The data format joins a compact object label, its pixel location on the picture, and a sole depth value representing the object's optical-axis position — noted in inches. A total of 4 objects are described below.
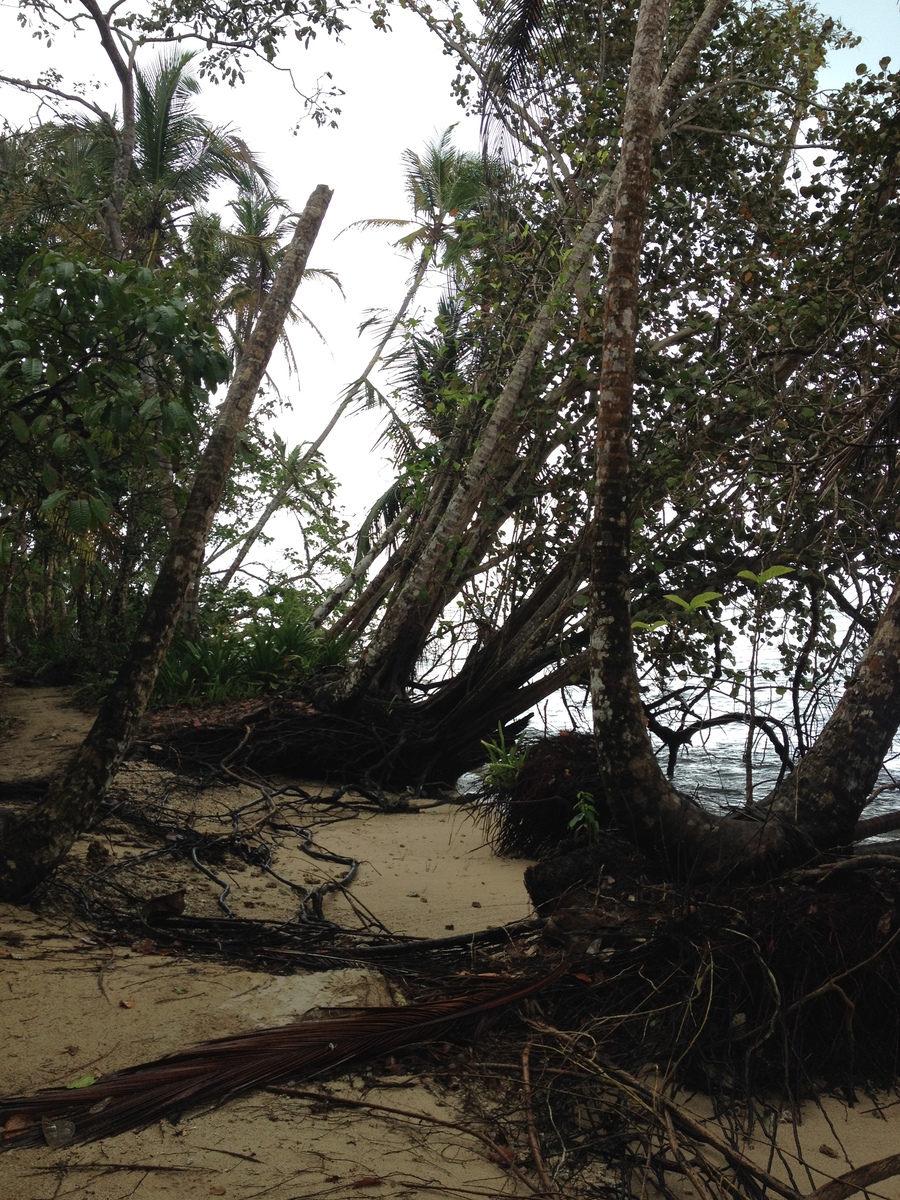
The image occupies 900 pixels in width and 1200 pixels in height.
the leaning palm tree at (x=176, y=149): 509.4
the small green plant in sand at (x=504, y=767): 231.9
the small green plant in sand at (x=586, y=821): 182.9
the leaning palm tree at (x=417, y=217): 554.9
